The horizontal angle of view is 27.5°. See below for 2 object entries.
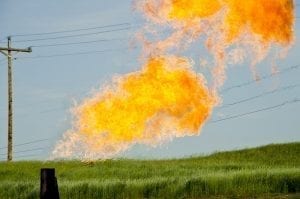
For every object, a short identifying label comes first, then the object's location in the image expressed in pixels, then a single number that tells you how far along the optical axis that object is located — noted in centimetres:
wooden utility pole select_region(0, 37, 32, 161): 5203
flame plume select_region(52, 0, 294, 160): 2406
